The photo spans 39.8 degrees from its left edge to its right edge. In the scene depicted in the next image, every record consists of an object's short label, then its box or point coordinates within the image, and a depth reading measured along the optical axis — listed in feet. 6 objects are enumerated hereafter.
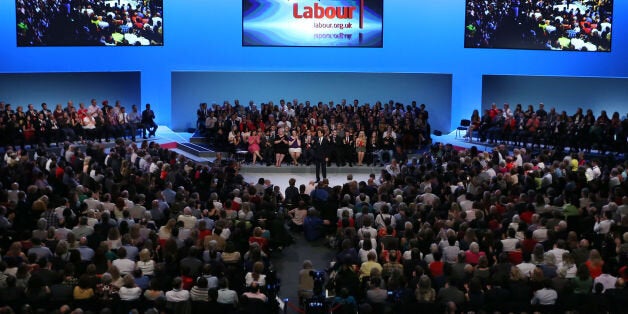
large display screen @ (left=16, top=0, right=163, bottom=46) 73.41
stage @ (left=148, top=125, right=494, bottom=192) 63.46
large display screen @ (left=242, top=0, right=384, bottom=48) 75.56
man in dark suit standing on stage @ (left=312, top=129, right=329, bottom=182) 61.94
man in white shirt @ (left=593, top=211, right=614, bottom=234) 39.50
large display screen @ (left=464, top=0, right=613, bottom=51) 75.41
